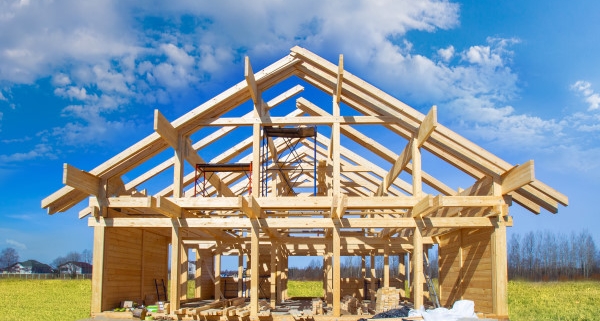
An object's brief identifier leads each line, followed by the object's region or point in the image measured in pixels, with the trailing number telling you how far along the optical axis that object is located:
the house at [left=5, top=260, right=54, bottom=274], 96.88
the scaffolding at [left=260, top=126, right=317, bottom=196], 15.87
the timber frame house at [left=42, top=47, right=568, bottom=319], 13.15
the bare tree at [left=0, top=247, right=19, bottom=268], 120.31
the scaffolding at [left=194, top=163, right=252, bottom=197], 15.01
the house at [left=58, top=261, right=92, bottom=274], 91.31
